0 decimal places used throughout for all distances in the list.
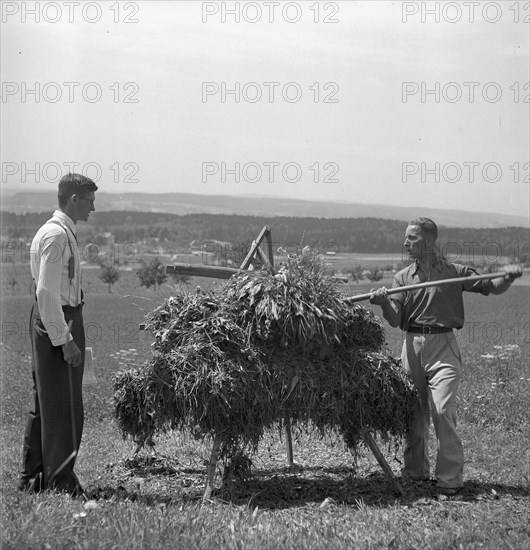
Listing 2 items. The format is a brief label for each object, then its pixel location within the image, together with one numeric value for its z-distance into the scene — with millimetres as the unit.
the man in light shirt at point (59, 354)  6410
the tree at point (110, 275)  41469
